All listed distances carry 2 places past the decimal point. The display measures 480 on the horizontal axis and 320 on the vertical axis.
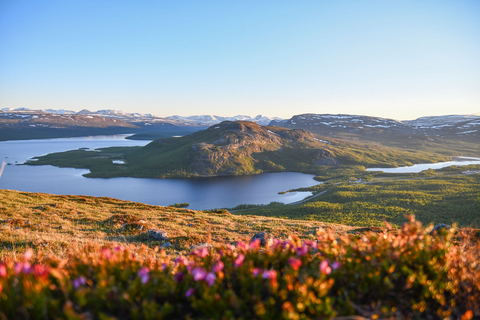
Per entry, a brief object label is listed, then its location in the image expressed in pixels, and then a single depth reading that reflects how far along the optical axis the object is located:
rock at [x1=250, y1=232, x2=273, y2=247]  13.28
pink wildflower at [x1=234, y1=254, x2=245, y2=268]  3.61
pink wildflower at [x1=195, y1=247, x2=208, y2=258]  4.18
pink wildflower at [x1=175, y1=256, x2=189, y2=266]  4.12
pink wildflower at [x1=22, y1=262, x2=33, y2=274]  3.21
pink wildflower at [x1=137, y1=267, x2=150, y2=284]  3.06
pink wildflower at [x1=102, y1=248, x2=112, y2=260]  3.78
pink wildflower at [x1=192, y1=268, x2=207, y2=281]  3.15
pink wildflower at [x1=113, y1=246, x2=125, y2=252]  4.24
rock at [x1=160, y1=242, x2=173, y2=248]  12.35
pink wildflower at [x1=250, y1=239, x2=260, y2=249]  4.27
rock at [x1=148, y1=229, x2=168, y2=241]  13.97
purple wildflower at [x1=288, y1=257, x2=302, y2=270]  3.26
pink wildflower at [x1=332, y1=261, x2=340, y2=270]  3.49
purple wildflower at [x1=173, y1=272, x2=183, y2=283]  3.58
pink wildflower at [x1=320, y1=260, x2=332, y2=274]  3.29
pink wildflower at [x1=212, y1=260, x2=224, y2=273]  3.45
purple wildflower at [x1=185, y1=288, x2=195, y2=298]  3.11
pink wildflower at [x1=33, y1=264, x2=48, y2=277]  3.13
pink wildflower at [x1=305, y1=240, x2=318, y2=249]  4.35
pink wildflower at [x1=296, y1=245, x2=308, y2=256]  3.99
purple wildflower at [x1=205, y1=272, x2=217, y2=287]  3.17
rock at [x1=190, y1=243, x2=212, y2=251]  11.42
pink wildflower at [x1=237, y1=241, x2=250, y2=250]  4.42
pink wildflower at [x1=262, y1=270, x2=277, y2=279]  3.04
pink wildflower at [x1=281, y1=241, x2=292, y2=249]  4.44
